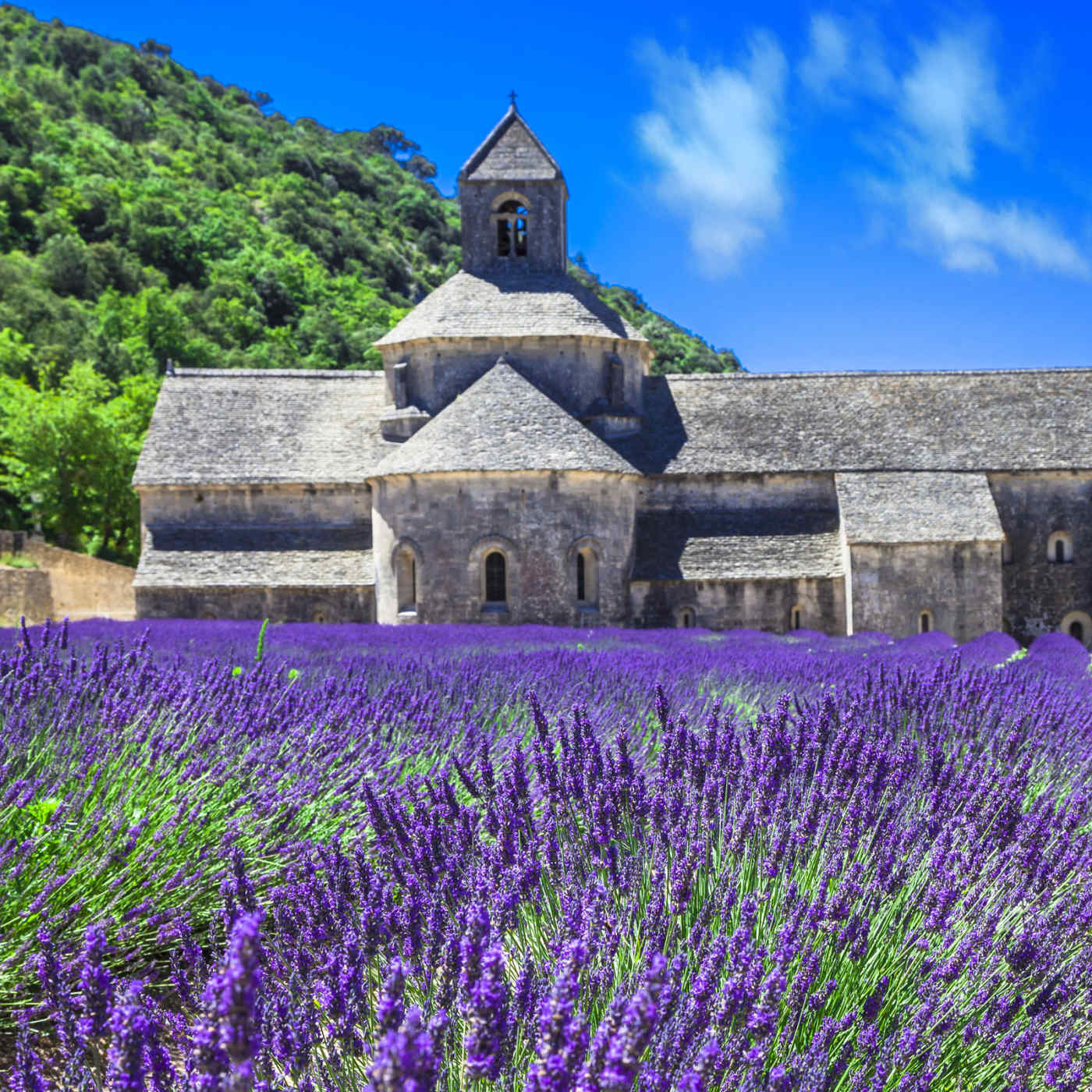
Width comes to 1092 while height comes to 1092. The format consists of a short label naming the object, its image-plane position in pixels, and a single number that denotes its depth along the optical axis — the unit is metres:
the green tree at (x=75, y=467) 43.78
